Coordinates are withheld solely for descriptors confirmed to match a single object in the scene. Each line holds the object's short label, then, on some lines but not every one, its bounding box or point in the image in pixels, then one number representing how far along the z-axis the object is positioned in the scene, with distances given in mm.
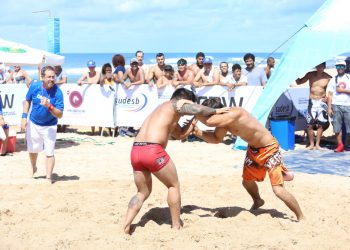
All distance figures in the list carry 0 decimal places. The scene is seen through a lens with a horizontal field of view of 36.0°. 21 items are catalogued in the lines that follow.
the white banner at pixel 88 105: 13141
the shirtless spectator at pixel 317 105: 10891
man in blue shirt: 7625
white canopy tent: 12336
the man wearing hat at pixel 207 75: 12039
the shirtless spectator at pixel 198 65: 12484
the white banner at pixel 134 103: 12742
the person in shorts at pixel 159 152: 5215
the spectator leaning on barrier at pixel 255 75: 11898
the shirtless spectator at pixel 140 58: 13488
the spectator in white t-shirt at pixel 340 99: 10578
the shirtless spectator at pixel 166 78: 12516
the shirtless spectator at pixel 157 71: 12721
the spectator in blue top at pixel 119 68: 12961
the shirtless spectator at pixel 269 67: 12641
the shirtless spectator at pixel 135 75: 12883
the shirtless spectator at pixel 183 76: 12126
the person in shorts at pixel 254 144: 5484
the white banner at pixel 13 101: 11898
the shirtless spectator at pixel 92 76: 13305
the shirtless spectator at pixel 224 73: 12201
